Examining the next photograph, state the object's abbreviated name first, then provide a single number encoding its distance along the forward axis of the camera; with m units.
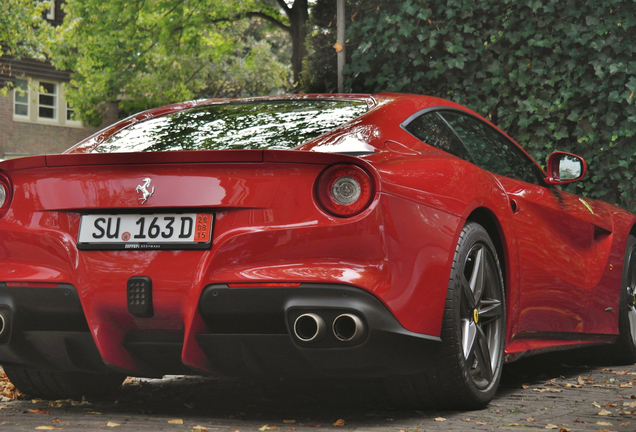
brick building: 28.62
